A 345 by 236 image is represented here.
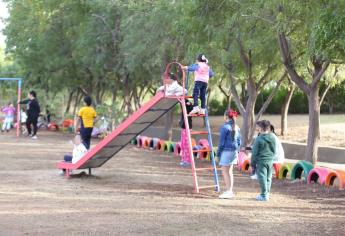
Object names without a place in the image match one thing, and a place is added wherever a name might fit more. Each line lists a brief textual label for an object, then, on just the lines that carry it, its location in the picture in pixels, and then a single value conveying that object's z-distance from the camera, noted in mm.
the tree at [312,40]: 8383
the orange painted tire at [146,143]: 21019
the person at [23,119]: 27331
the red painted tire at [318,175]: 11922
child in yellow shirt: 13328
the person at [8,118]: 28438
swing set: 25366
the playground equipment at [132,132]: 11156
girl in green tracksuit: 9922
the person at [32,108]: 22580
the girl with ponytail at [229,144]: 10219
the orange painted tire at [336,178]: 11406
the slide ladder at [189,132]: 10656
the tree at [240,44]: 13352
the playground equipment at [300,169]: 12602
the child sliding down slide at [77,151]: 12609
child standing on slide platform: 11000
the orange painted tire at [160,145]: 19973
